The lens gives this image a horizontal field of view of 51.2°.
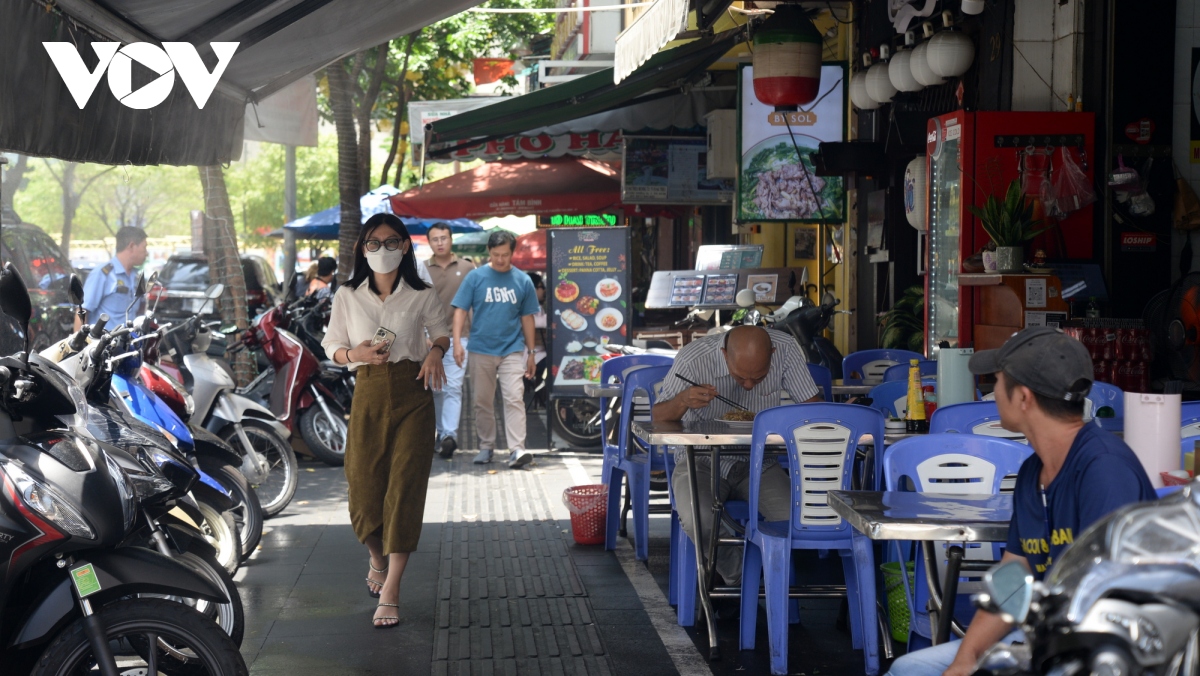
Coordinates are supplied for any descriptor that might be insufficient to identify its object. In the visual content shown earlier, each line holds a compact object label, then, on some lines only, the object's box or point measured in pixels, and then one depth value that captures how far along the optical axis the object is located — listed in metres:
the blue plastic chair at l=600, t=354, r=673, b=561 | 7.55
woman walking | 6.31
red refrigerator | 7.81
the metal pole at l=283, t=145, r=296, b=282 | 24.05
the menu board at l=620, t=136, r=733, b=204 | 15.92
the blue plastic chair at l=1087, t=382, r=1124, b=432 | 6.02
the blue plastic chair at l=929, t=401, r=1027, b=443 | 5.39
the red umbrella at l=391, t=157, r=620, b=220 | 17.98
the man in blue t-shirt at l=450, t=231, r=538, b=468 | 11.52
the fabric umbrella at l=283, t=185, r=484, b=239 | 22.32
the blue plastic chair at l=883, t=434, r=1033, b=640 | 4.70
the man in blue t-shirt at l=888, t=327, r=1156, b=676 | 2.95
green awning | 12.73
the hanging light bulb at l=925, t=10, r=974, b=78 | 9.23
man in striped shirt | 6.32
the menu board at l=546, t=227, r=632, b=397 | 12.38
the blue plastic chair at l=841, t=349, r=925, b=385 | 8.97
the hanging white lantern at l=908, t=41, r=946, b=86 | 9.63
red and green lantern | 9.45
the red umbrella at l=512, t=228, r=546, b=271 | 24.53
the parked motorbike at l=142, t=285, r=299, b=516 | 8.40
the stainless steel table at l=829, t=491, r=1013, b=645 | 3.74
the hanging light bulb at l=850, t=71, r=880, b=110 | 11.29
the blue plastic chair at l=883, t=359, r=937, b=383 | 7.58
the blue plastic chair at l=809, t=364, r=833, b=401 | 7.65
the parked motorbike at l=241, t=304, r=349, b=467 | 10.57
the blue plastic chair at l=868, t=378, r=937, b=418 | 6.95
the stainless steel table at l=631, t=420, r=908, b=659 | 5.70
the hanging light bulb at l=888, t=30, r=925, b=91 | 10.18
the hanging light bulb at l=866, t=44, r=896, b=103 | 10.81
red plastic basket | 8.17
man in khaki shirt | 12.04
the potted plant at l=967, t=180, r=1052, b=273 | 7.54
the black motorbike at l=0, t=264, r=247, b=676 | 3.82
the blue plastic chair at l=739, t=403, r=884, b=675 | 5.40
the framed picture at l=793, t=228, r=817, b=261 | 14.17
